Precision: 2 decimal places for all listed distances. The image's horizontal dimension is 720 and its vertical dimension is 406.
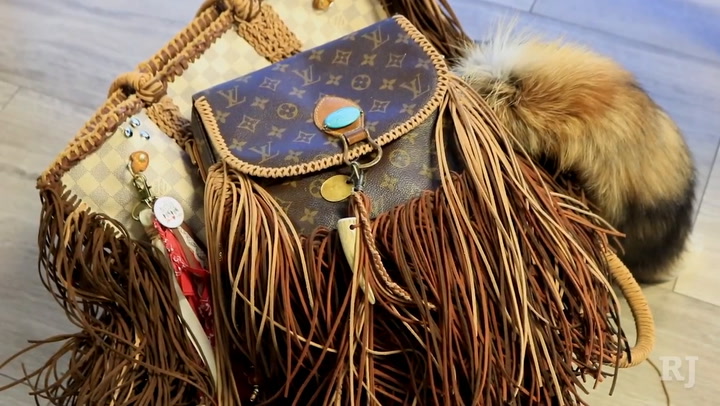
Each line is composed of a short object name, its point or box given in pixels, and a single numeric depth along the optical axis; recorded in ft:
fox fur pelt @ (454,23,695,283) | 2.27
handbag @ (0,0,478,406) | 2.18
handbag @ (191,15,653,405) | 2.00
